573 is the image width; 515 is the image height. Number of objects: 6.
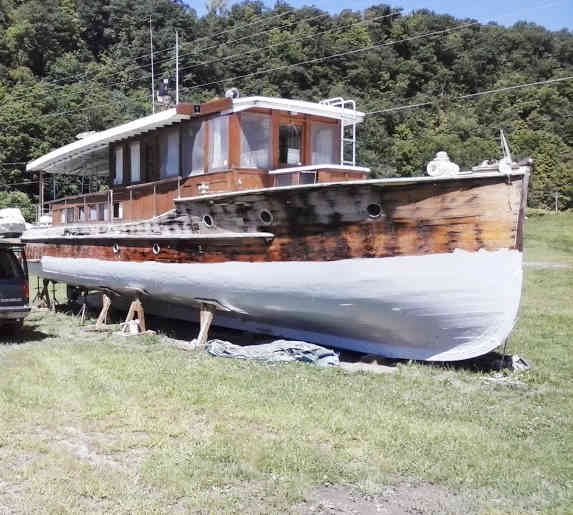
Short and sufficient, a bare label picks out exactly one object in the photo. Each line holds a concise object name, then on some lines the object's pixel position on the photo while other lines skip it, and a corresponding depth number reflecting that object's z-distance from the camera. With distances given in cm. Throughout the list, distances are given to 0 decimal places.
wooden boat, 677
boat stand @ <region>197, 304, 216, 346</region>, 895
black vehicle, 918
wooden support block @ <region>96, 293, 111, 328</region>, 1130
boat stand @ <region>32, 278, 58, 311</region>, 1442
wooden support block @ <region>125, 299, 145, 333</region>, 1038
